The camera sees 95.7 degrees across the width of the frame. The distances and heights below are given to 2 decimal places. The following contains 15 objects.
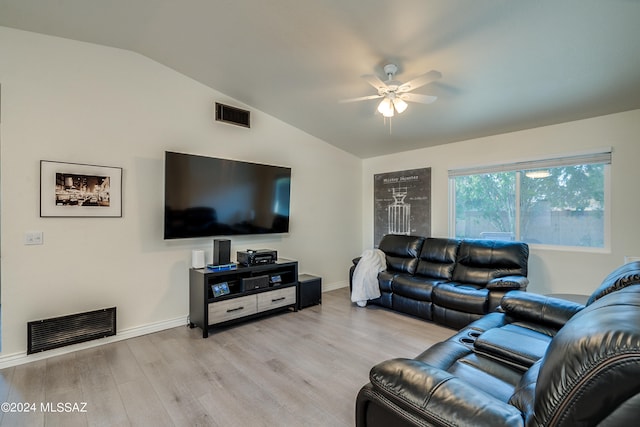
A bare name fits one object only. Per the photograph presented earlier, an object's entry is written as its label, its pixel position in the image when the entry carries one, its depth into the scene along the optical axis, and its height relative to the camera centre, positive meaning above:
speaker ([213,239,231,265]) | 3.36 -0.43
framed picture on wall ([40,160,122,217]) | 2.65 +0.24
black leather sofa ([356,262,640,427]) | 0.68 -0.58
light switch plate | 2.57 -0.21
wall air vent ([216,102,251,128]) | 3.66 +1.30
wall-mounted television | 3.12 +0.22
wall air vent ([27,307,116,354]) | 2.55 -1.07
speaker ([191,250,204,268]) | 3.32 -0.51
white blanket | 3.99 -0.90
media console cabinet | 3.09 -0.91
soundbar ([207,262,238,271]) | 3.23 -0.59
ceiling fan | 2.48 +1.13
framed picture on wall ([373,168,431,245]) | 4.77 +0.22
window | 3.35 +0.18
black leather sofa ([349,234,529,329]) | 3.12 -0.77
